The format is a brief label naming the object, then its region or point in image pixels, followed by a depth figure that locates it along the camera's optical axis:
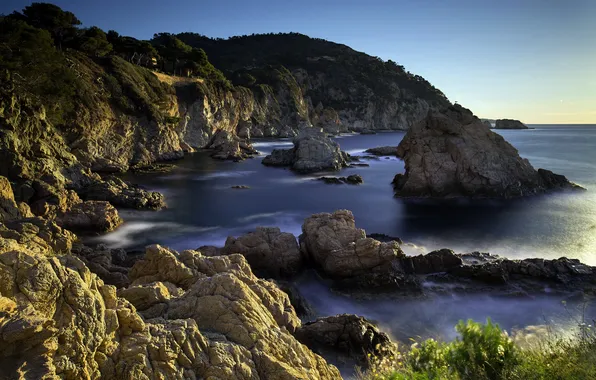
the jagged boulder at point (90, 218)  20.64
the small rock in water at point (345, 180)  40.72
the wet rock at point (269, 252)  16.30
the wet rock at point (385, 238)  21.44
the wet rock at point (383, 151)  67.00
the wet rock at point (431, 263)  16.53
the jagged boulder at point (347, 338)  10.38
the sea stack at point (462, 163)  32.66
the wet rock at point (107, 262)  12.16
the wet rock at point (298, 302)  13.04
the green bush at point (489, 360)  4.86
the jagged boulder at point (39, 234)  12.75
